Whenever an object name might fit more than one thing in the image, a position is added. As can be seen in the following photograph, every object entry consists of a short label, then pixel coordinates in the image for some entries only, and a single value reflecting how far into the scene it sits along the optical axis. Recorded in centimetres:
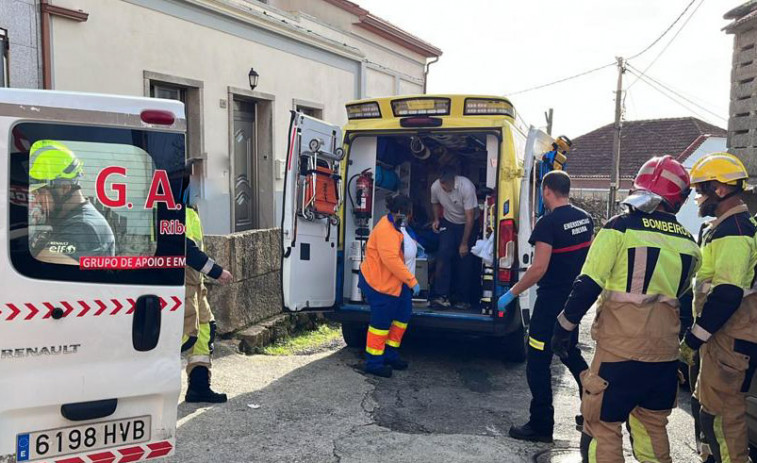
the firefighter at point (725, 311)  341
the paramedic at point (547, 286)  441
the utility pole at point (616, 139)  2447
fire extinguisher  641
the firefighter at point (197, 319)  461
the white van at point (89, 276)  276
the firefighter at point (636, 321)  330
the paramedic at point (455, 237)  691
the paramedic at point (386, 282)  572
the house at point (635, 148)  3234
